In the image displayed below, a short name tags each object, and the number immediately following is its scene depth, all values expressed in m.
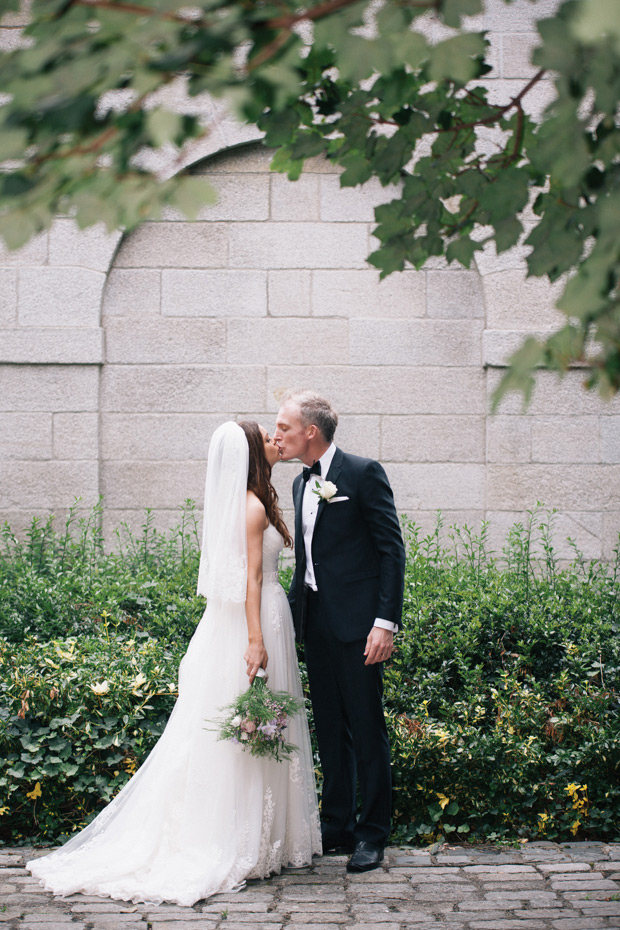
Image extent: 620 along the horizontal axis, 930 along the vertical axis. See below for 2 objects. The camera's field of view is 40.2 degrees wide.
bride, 3.90
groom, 4.21
